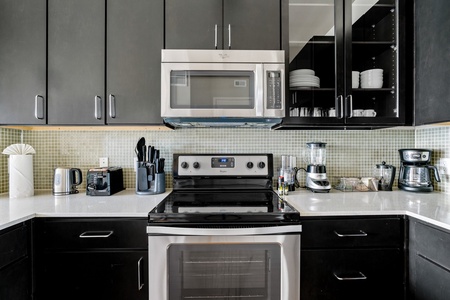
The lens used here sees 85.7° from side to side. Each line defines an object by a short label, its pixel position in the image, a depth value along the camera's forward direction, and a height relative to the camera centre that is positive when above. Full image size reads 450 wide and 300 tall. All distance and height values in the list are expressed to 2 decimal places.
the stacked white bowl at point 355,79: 1.57 +0.46
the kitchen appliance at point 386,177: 1.76 -0.21
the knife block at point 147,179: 1.61 -0.21
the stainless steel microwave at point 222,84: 1.47 +0.40
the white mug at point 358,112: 1.57 +0.24
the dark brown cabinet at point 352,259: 1.22 -0.56
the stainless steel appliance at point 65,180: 1.63 -0.22
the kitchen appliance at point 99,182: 1.60 -0.22
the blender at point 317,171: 1.68 -0.16
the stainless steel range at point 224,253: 1.18 -0.51
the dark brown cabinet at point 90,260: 1.21 -0.56
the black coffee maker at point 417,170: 1.66 -0.15
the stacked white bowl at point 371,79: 1.59 +0.46
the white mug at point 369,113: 1.57 +0.24
